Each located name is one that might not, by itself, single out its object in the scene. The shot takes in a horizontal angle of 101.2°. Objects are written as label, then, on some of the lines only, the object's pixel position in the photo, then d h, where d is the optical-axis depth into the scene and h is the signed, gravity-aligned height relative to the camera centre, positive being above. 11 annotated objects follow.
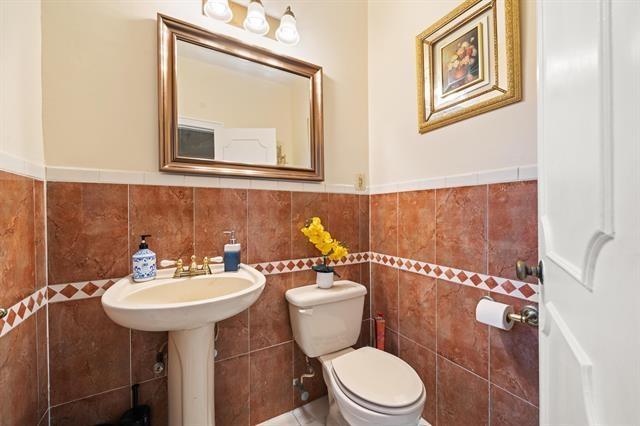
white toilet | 0.99 -0.71
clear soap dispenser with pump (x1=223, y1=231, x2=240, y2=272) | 1.22 -0.20
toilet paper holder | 0.92 -0.38
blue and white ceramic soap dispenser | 1.05 -0.20
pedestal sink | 0.79 -0.33
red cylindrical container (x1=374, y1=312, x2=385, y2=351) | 1.62 -0.75
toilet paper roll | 1.00 -0.40
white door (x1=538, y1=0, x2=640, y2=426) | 0.27 +0.00
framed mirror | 1.20 +0.55
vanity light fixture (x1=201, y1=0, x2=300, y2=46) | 1.25 +0.99
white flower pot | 1.46 -0.37
